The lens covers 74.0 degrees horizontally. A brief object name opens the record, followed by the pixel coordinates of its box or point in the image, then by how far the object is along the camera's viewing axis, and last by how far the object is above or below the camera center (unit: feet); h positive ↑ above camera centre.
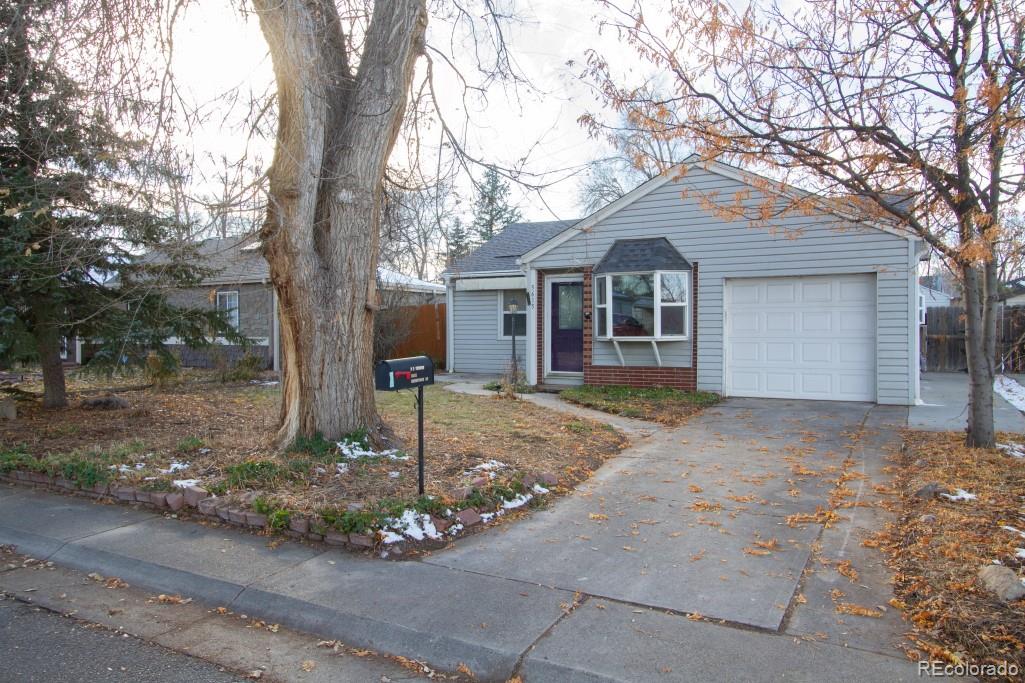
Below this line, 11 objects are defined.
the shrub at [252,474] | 19.72 -4.18
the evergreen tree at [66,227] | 23.86 +4.01
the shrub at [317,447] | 21.23 -3.66
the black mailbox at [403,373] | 16.87 -1.08
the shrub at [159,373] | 43.63 -2.70
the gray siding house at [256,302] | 60.80 +2.85
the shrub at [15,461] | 23.31 -4.39
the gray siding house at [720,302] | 36.65 +1.57
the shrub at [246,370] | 52.13 -2.95
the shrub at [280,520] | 17.26 -4.78
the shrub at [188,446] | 24.08 -4.04
